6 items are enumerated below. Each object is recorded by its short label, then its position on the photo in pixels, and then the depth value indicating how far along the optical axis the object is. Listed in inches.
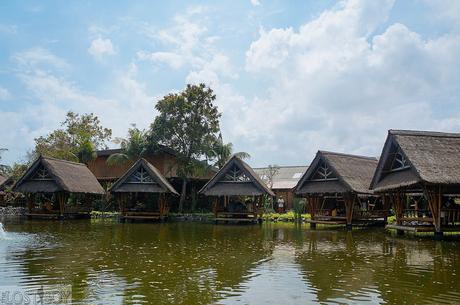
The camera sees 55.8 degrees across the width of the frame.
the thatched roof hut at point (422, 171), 650.2
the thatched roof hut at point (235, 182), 1055.0
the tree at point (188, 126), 1304.1
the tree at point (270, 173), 1728.6
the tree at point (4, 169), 1832.2
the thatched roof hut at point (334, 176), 883.5
